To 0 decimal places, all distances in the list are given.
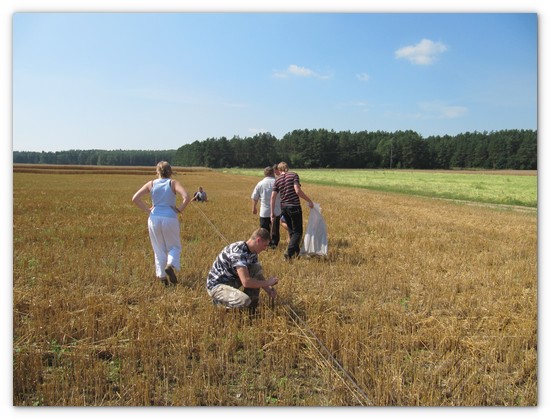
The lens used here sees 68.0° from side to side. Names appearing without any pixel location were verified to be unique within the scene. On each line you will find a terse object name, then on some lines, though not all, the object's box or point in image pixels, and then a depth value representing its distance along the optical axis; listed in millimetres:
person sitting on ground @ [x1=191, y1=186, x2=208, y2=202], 21234
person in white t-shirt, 9055
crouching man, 4707
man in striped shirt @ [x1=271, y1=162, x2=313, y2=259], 8164
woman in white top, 5910
